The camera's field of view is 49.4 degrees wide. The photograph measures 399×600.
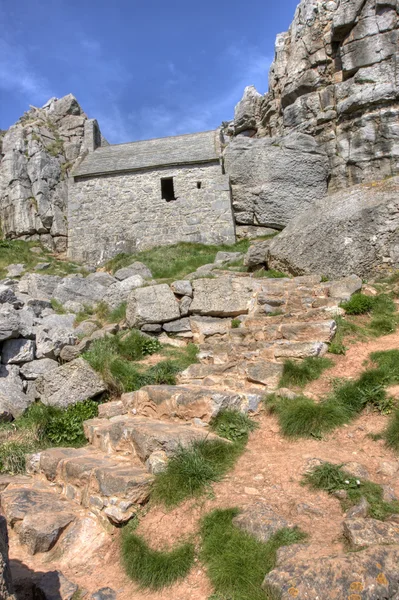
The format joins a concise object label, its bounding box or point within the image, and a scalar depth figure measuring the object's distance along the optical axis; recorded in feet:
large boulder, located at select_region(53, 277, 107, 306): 41.14
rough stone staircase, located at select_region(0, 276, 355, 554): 15.75
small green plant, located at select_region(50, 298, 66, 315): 37.70
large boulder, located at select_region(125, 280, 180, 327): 32.04
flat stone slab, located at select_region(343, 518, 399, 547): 11.62
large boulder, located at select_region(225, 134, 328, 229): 66.08
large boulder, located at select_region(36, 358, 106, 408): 23.97
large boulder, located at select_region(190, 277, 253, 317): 32.73
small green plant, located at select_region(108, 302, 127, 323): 34.82
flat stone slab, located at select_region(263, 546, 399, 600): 10.19
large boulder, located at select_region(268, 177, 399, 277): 33.22
